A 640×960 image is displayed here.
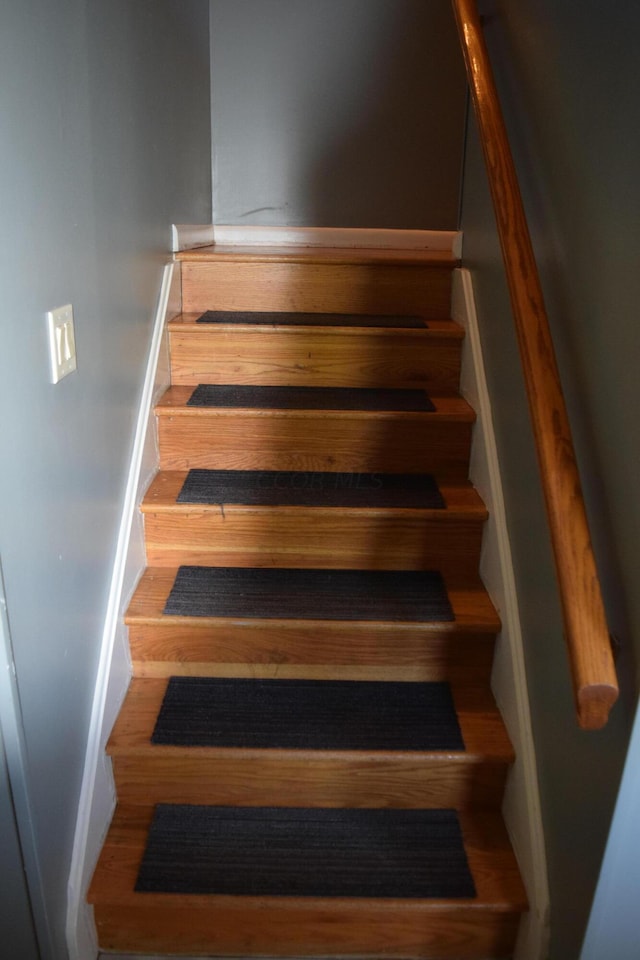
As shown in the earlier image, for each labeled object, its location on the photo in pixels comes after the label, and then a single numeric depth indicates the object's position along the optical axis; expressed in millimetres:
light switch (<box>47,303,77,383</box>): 1163
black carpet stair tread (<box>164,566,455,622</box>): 1620
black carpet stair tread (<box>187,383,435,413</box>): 1962
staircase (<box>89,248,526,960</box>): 1371
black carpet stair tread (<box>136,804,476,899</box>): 1355
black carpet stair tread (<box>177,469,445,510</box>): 1792
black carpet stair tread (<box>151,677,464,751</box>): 1480
